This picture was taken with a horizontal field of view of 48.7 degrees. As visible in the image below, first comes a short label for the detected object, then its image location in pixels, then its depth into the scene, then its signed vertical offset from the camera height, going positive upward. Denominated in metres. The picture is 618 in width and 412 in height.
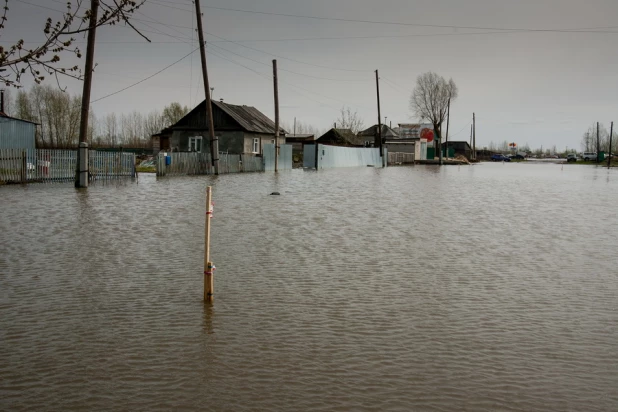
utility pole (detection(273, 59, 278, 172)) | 46.56 +3.58
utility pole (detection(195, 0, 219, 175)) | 37.72 +3.50
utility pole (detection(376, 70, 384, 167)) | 69.88 +3.72
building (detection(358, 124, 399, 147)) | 111.14 +3.15
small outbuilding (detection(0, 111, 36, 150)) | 40.78 +1.11
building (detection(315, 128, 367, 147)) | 99.23 +2.13
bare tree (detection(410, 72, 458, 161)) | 123.00 +10.07
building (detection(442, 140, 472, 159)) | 156.60 +1.63
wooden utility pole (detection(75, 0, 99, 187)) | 25.73 +1.00
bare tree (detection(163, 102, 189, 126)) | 129.38 +7.51
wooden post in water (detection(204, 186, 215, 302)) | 7.57 -1.31
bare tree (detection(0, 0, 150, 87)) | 5.66 +0.89
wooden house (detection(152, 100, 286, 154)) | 62.72 +1.92
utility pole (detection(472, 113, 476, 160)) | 127.66 +4.08
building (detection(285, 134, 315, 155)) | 93.74 +1.55
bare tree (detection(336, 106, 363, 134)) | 117.56 +4.79
